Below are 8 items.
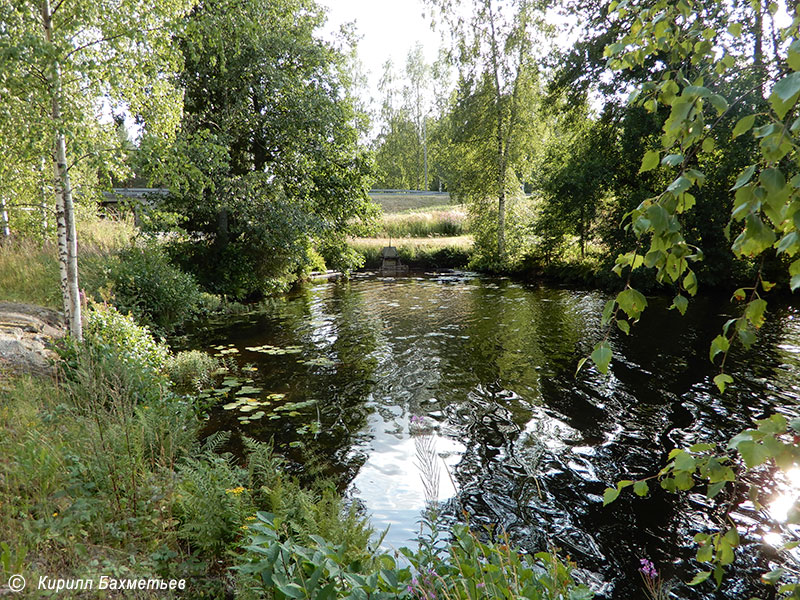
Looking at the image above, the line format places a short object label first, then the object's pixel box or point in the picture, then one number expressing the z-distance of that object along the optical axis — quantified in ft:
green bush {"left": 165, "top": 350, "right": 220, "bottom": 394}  25.88
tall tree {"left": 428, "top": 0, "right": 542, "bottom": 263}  72.79
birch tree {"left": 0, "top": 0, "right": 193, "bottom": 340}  19.42
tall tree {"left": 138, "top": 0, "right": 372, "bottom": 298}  47.87
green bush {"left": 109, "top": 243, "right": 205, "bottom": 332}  35.40
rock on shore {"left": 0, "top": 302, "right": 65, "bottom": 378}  20.70
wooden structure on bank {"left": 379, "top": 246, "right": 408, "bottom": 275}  85.51
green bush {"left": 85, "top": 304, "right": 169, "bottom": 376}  21.85
